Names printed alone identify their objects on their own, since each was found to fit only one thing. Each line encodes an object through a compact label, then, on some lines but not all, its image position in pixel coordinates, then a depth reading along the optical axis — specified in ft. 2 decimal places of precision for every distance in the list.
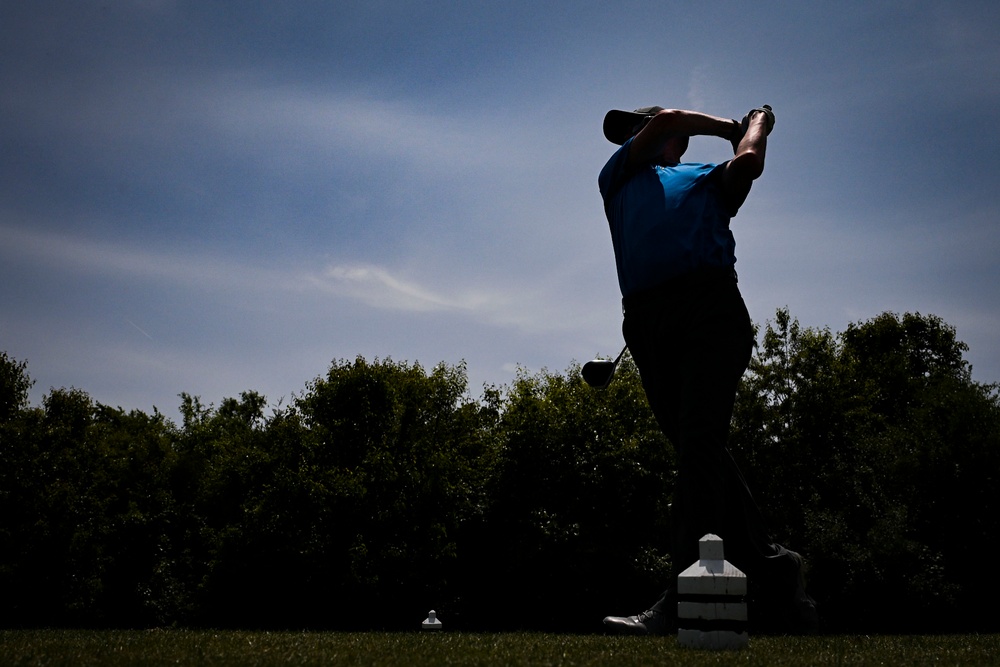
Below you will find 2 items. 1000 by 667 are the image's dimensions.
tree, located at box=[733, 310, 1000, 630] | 85.15
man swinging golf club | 18.76
